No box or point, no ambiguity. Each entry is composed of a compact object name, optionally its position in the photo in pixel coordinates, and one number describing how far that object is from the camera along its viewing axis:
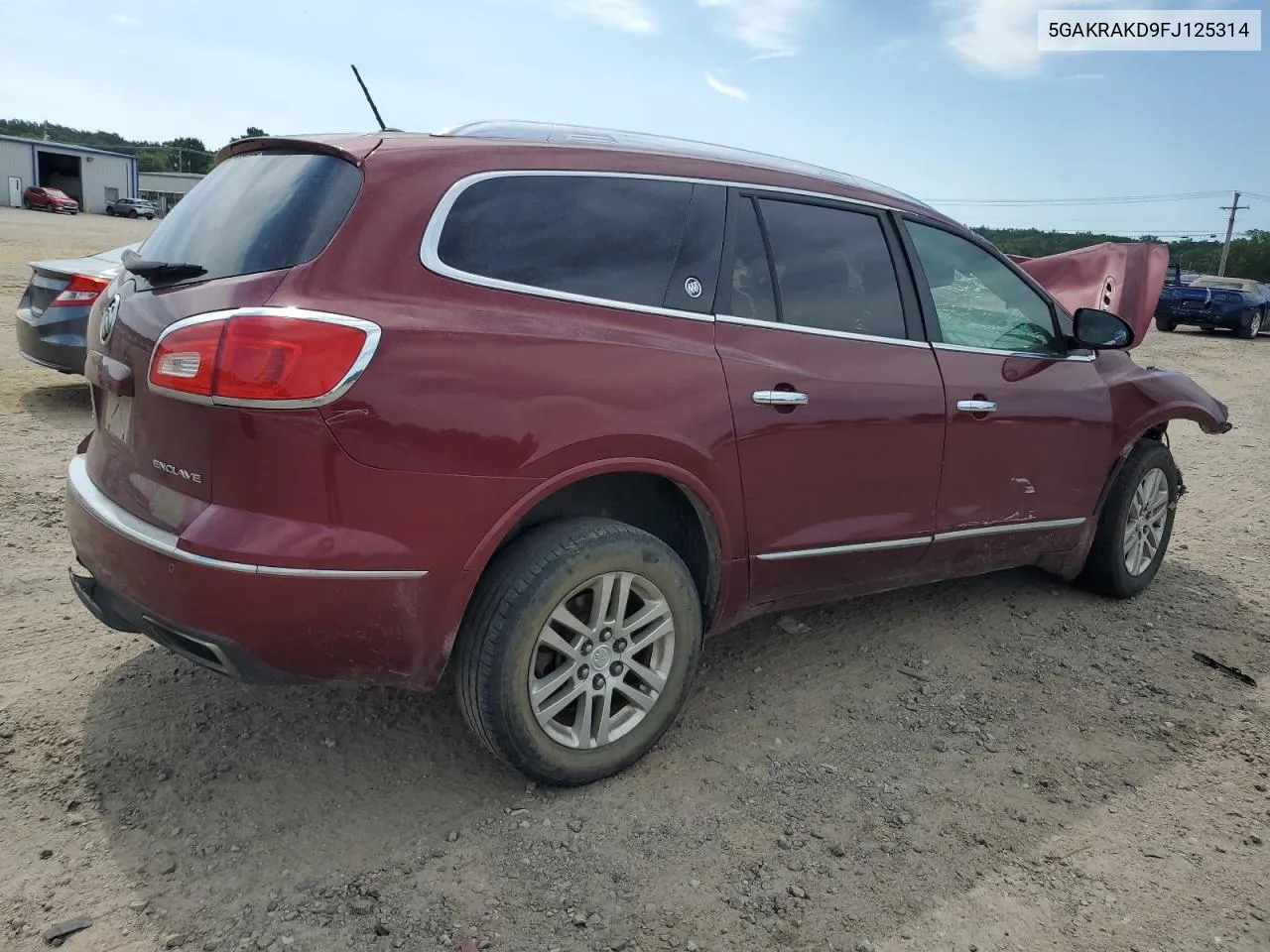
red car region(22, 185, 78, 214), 56.69
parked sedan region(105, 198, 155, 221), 64.88
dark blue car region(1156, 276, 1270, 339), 22.03
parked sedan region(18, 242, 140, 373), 6.81
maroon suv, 2.42
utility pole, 67.00
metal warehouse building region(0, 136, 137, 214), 62.00
